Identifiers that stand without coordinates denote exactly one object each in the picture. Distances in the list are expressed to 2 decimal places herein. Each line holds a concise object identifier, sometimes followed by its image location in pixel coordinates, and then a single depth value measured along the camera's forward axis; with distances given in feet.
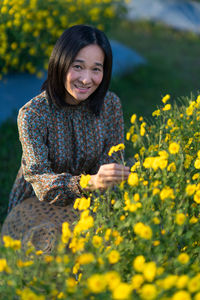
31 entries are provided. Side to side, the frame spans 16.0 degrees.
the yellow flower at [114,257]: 4.73
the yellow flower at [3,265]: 4.74
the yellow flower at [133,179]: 5.16
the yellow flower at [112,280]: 4.29
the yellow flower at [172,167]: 5.29
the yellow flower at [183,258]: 4.73
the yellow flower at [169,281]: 4.20
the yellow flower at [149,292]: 4.19
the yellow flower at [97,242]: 4.98
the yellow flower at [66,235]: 4.93
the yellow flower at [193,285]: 4.32
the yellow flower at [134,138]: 5.69
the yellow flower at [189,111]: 5.77
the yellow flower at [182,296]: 4.14
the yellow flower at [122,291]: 4.02
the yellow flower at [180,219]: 4.80
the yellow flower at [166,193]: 5.01
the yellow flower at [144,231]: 4.76
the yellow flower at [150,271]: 4.46
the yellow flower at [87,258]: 4.63
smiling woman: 6.33
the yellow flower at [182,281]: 4.25
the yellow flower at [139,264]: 4.59
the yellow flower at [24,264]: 4.85
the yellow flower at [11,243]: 4.82
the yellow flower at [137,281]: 4.58
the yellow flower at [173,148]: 5.16
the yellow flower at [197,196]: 5.21
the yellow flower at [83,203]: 5.18
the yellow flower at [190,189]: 4.99
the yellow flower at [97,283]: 4.19
